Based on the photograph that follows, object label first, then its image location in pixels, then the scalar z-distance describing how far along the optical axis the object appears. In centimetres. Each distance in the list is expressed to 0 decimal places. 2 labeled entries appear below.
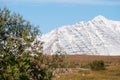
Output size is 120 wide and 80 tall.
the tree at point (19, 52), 3859
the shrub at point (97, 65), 12675
